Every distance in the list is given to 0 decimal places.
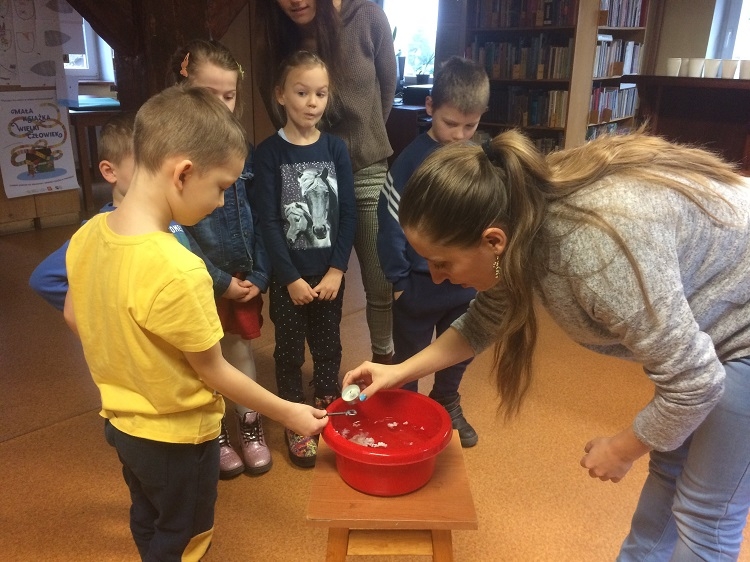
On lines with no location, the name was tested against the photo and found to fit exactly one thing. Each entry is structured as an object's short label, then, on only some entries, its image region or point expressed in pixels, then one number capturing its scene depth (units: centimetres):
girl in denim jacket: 160
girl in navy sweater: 175
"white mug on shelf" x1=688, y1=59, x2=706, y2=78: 378
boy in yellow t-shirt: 99
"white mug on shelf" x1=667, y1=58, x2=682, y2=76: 389
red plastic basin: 111
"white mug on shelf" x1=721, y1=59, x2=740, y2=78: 366
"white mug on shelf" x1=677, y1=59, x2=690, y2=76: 388
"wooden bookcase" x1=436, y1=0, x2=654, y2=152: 398
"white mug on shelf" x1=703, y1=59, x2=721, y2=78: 372
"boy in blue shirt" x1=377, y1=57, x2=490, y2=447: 175
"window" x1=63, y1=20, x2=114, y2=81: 650
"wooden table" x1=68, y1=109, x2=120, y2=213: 456
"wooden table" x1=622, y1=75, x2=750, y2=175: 378
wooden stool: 111
